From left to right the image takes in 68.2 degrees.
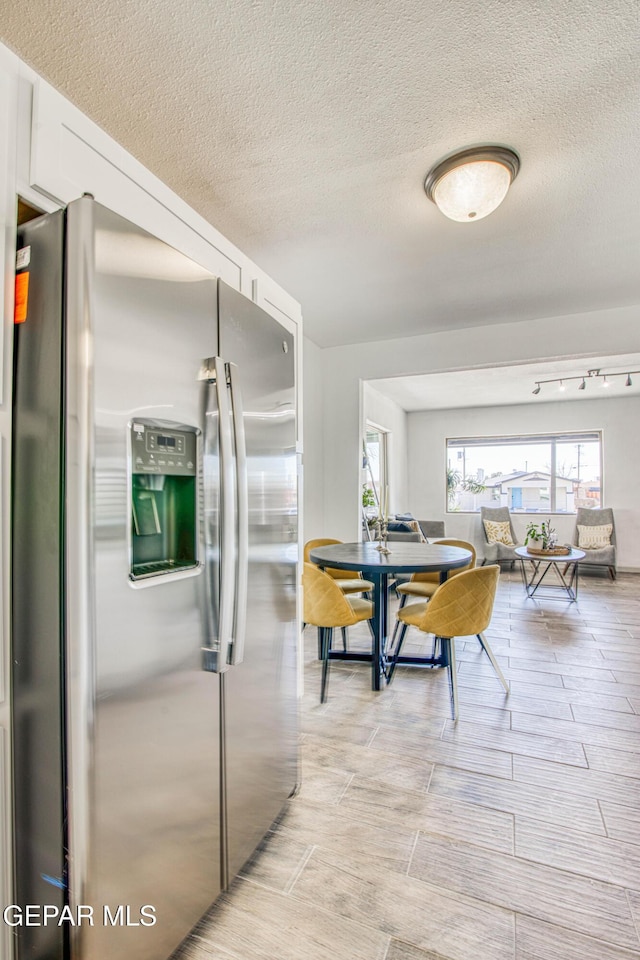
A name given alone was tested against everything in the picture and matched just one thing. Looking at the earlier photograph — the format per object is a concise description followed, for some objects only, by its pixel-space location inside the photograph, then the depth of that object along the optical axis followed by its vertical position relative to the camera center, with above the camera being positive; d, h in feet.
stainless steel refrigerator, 3.09 -0.62
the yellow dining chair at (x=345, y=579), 11.16 -2.04
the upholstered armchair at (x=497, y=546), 22.95 -2.36
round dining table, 8.80 -1.23
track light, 18.83 +4.99
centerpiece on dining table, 10.74 -0.85
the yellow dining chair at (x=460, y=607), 8.29 -1.91
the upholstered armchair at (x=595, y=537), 21.47 -1.91
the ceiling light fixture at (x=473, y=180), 6.42 +4.48
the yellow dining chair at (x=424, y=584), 11.16 -2.17
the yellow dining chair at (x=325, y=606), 8.59 -1.94
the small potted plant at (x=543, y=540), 17.48 -1.60
